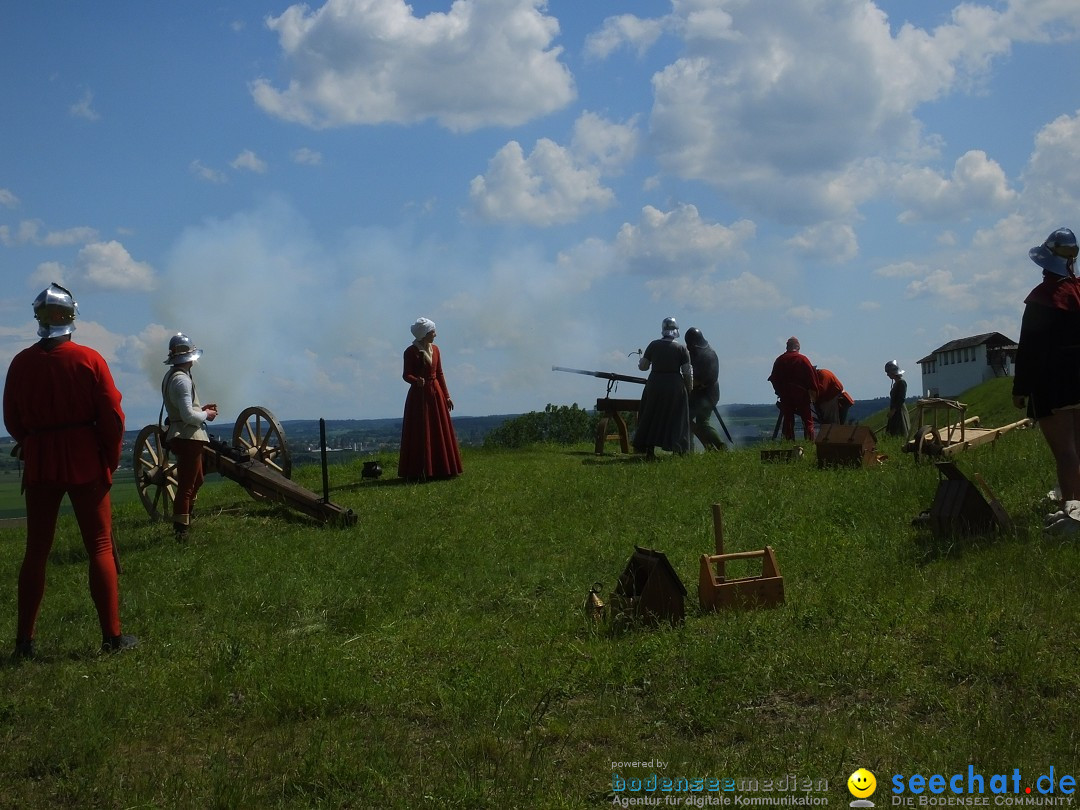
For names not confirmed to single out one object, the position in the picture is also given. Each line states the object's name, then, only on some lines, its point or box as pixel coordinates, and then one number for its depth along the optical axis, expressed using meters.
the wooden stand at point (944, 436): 11.17
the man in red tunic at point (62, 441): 6.21
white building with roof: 83.18
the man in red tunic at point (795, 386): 17.11
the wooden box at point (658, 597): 5.79
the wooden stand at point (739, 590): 5.99
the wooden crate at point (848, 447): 11.47
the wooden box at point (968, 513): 6.78
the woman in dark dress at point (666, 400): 14.98
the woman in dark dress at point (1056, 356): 6.81
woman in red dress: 13.97
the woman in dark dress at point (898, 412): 16.38
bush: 24.75
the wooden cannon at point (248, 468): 10.80
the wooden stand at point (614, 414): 17.75
